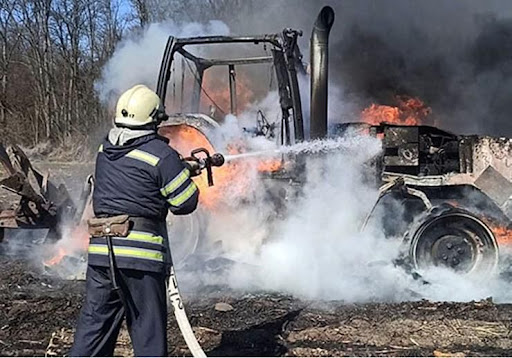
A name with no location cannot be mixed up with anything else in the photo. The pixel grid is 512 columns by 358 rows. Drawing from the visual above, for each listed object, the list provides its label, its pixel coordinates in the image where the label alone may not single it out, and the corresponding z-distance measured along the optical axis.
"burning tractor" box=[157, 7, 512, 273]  6.78
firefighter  3.71
